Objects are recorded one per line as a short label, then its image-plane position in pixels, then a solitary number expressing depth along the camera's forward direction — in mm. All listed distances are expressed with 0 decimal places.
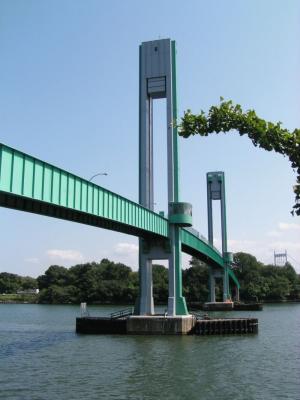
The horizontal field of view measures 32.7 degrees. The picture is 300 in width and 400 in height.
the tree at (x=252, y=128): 10719
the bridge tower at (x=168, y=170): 56844
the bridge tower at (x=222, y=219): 128125
